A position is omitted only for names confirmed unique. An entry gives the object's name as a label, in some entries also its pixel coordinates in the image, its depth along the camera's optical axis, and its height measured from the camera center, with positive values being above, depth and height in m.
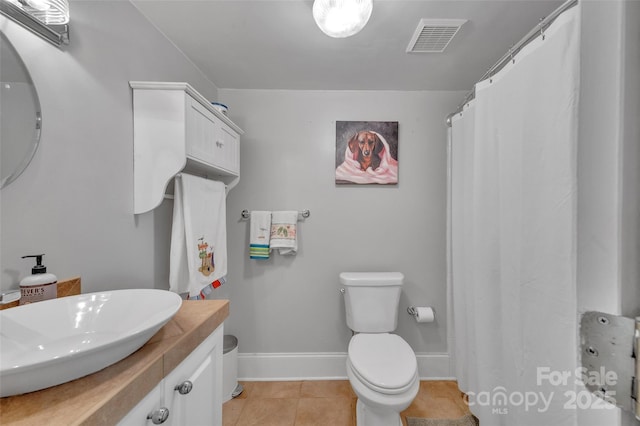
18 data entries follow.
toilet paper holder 1.87 -0.70
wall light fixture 0.73 +0.57
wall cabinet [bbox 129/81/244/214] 1.15 +0.33
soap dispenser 0.72 -0.20
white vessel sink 0.47 -0.28
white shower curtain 0.79 -0.08
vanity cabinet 0.60 -0.48
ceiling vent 1.24 +0.89
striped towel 1.84 -0.16
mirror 0.72 +0.28
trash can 1.67 -1.02
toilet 1.21 -0.76
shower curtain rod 0.78 +0.61
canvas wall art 1.91 +0.43
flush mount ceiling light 1.01 +0.77
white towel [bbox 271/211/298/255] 1.83 -0.13
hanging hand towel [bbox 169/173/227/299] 1.27 -0.13
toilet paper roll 1.82 -0.70
